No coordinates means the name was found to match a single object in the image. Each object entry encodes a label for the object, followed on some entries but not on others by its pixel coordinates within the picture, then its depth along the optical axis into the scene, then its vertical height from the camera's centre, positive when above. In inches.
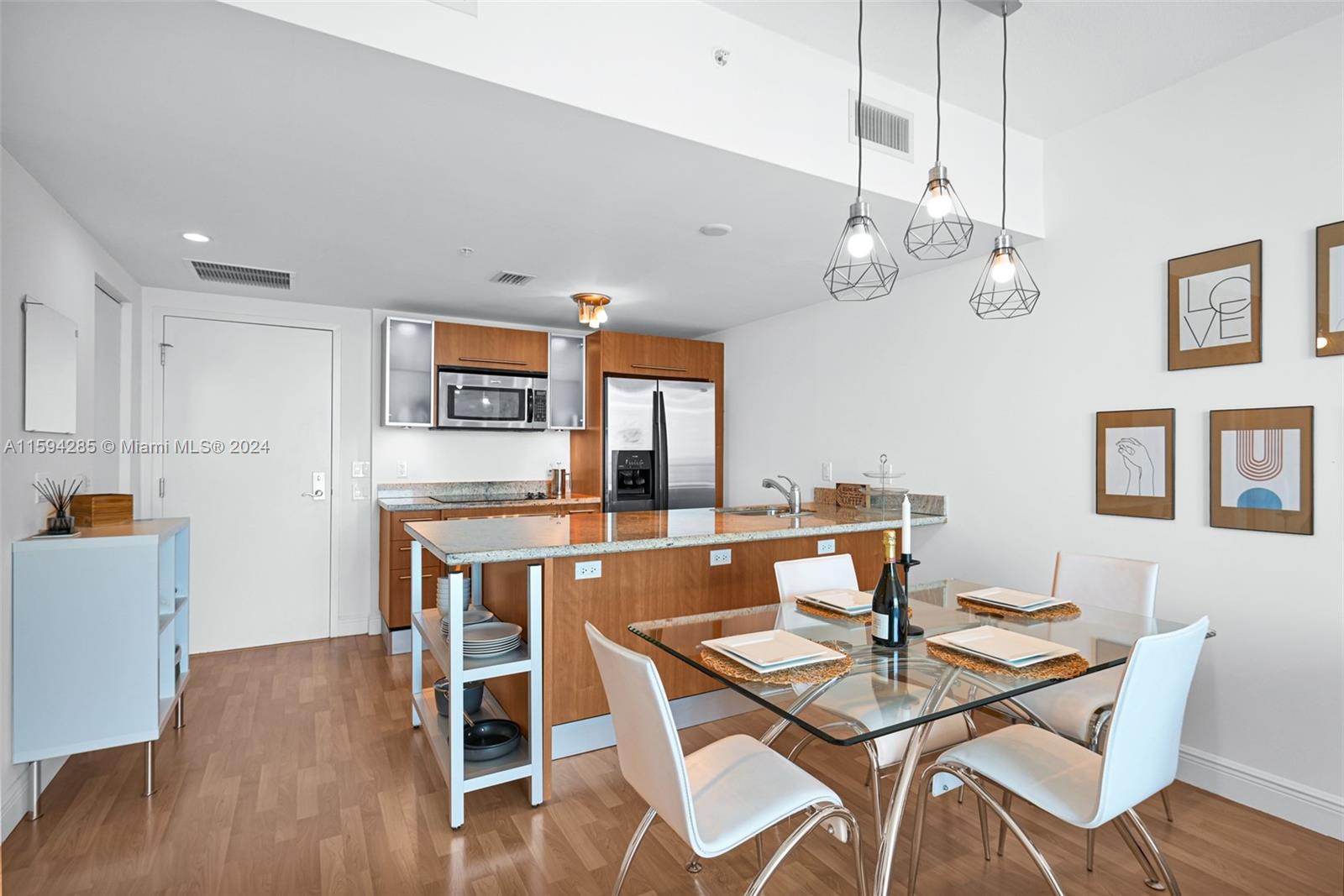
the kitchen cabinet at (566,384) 203.8 +19.5
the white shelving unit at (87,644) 90.3 -27.8
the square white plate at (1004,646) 66.3 -20.4
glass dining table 56.0 -21.4
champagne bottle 72.4 -17.4
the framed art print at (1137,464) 106.5 -2.1
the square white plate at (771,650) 65.2 -20.7
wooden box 106.0 -10.8
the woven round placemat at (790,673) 62.1 -21.3
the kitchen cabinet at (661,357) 203.6 +28.5
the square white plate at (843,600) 85.7 -20.1
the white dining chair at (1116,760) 58.5 -31.9
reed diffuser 97.1 -9.0
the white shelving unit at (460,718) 88.9 -37.4
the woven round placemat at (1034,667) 63.8 -21.1
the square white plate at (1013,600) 87.8 -20.2
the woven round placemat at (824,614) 83.4 -21.0
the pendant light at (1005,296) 126.2 +29.8
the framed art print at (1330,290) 87.8 +21.4
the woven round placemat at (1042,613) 85.6 -21.1
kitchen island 97.9 -22.4
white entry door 167.3 -6.9
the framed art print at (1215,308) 96.5 +21.4
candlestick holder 75.7 -13.6
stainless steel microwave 188.2 +13.2
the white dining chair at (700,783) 53.7 -31.9
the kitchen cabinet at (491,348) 187.8 +28.3
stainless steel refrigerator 202.7 +0.5
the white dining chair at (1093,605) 84.3 -22.6
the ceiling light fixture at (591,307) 165.2 +34.5
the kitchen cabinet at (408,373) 180.4 +20.0
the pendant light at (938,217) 70.5 +38.5
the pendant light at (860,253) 72.2 +36.8
